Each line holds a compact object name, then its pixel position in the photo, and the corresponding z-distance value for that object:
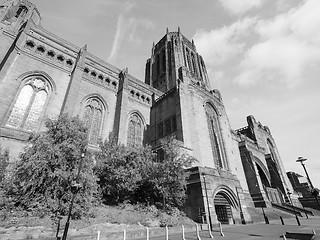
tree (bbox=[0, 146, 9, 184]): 12.28
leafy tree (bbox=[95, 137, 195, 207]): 14.51
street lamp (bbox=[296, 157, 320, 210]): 12.79
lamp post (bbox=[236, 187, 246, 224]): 16.83
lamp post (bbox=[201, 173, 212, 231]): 15.39
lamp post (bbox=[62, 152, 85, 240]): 8.22
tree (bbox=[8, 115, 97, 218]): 10.42
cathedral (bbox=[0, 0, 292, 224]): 17.05
